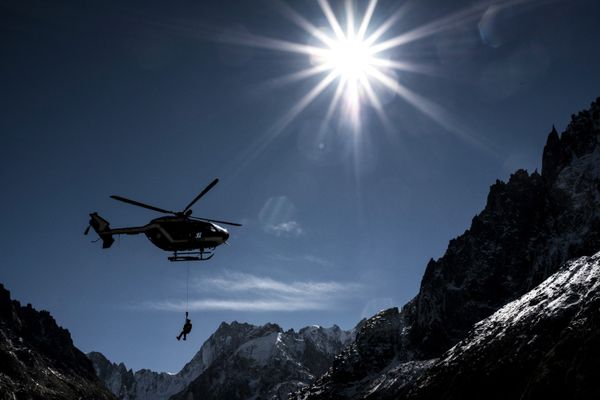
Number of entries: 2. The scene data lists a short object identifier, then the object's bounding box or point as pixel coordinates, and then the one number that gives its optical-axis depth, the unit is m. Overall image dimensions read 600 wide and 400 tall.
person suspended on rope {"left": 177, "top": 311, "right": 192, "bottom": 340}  46.48
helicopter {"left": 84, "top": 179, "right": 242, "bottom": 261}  49.06
